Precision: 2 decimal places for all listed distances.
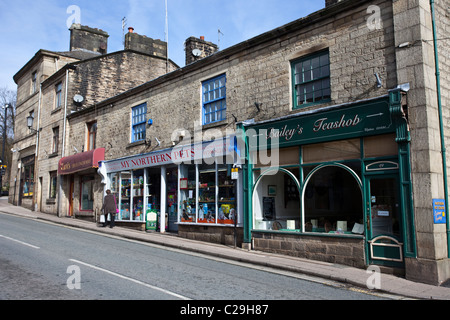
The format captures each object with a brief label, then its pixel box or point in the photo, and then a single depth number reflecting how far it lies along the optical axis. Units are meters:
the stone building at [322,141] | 8.22
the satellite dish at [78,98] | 21.92
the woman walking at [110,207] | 16.75
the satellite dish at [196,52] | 16.30
